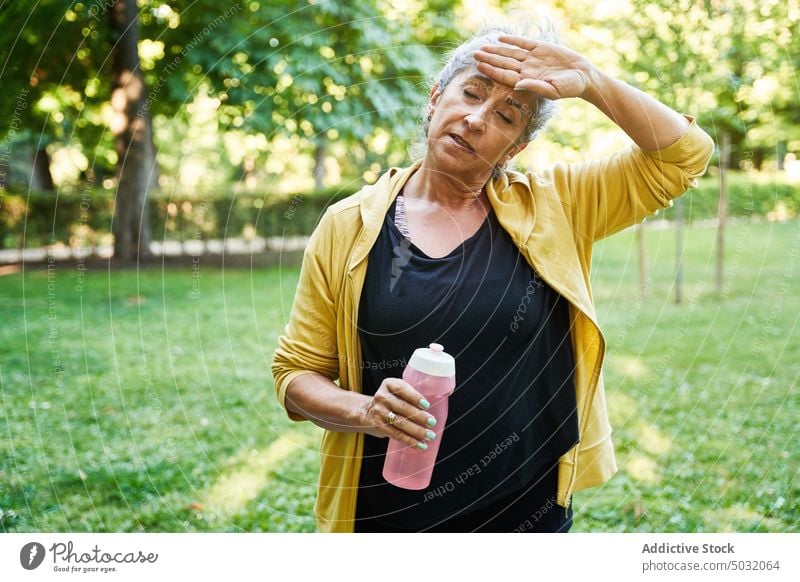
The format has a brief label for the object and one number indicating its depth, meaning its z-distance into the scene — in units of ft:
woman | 4.85
